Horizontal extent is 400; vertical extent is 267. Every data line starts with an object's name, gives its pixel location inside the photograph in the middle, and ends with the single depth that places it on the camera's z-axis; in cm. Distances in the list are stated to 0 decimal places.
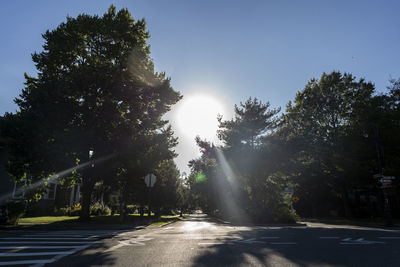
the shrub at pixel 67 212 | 2851
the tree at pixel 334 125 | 2994
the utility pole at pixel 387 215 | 2161
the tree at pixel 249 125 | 2512
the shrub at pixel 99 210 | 2959
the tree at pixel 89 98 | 1739
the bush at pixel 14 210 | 1516
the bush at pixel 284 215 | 2255
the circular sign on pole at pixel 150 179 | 2222
